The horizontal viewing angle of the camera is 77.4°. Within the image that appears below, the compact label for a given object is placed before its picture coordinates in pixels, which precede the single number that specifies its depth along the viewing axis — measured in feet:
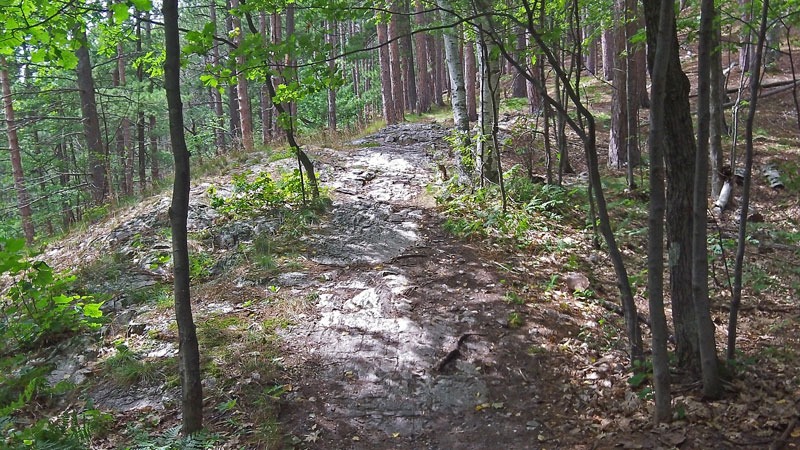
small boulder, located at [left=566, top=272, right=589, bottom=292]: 19.76
